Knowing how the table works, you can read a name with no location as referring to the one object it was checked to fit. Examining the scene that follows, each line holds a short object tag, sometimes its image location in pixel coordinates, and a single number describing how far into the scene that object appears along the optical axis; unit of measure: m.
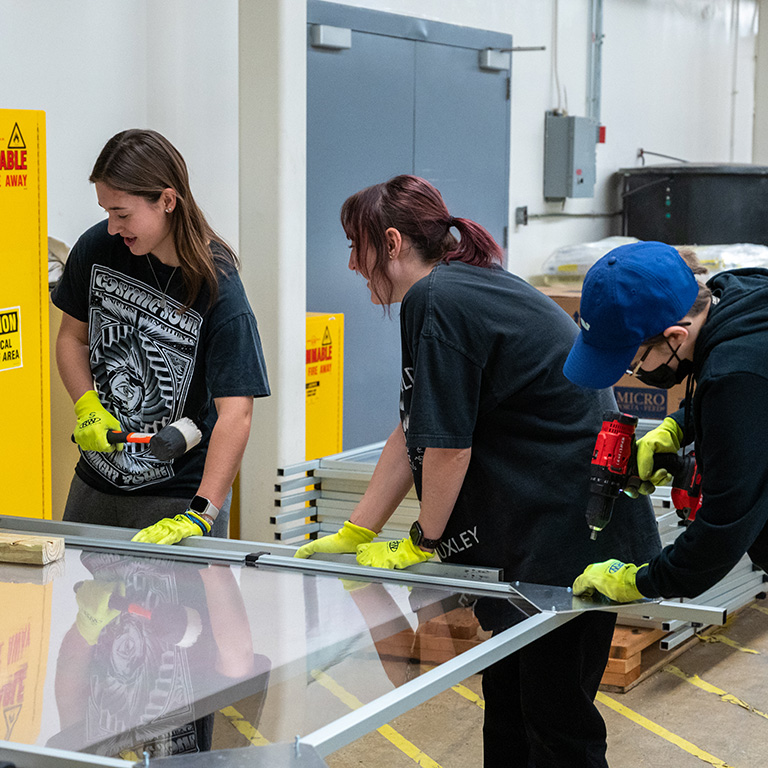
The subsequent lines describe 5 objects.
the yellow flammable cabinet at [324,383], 4.89
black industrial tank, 7.58
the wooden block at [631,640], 3.91
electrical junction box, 7.12
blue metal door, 5.26
